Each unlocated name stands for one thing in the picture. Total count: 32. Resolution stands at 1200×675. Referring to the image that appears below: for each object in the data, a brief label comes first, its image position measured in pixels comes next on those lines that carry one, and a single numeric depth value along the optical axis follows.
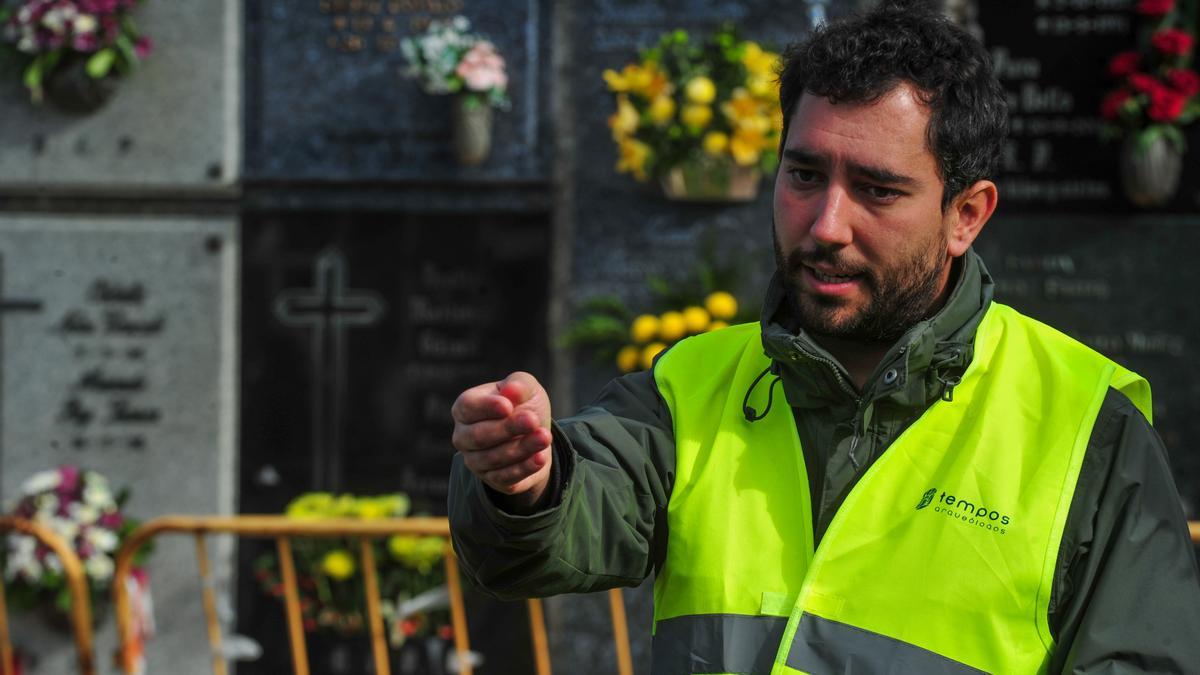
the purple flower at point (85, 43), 12.02
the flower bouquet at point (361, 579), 11.51
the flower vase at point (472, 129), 11.88
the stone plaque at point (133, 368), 12.60
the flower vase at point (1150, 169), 11.36
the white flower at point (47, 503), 11.77
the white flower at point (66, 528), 11.64
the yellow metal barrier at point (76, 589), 8.41
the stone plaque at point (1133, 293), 11.88
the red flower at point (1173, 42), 11.11
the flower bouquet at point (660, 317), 11.53
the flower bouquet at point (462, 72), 11.65
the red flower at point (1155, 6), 11.26
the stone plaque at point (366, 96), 12.37
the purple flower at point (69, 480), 11.96
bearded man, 3.16
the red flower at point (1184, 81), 11.18
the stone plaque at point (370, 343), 12.42
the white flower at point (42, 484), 11.85
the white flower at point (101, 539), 11.74
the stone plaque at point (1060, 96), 11.79
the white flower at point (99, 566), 11.70
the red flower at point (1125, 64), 11.38
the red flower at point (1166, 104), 11.12
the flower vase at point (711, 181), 11.60
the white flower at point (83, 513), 11.78
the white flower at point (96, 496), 11.95
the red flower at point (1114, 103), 11.31
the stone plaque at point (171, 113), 12.66
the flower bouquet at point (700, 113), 11.30
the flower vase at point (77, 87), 12.34
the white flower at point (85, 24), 12.03
